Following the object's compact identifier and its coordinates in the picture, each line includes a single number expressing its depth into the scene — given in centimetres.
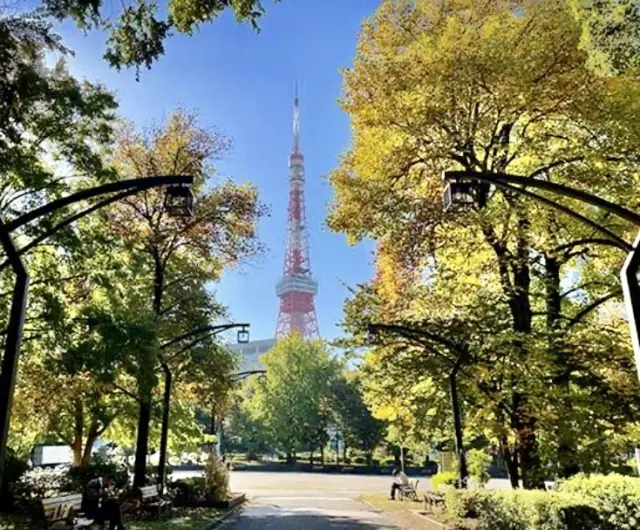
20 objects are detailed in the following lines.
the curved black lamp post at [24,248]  692
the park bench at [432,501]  1961
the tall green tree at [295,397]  5269
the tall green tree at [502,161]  1312
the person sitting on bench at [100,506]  1259
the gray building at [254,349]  12738
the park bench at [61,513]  1108
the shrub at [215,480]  2044
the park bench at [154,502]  1608
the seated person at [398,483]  2448
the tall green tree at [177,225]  2066
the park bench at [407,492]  2388
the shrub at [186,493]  2034
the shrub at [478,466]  2462
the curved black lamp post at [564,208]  701
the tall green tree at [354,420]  5100
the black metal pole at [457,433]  1579
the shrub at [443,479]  2040
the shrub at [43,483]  1727
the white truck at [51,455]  3338
